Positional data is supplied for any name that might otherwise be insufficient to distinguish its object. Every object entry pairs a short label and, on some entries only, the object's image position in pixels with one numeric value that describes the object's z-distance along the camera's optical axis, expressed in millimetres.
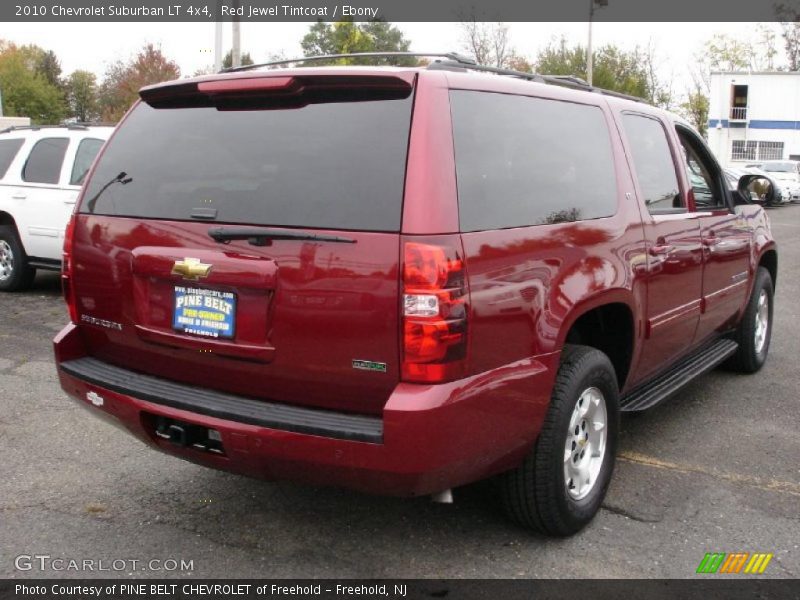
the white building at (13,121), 23323
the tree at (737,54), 67812
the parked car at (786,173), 30394
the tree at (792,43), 68062
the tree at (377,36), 46716
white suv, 8742
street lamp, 31219
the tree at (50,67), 65188
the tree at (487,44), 45803
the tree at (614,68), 47656
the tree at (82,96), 64188
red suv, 2730
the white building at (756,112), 50062
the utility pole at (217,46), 15992
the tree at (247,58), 51869
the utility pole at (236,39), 16109
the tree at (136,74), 47406
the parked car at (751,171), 24228
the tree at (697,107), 66375
